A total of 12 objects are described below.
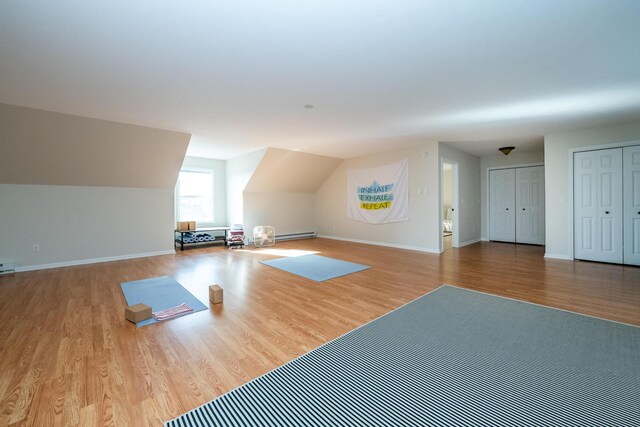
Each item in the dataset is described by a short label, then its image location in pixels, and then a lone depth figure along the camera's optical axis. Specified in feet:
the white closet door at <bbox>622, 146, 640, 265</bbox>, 15.28
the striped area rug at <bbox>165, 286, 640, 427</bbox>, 4.85
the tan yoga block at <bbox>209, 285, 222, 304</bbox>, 10.33
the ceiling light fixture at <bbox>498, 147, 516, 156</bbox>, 20.73
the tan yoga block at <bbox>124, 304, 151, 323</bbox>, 8.70
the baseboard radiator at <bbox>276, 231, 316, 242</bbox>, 27.43
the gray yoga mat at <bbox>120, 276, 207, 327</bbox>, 10.23
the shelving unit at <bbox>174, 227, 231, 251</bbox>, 22.86
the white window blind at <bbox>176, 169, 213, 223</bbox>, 24.90
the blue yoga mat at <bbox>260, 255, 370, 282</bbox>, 14.51
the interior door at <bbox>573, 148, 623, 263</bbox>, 15.84
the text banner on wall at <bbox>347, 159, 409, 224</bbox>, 22.21
